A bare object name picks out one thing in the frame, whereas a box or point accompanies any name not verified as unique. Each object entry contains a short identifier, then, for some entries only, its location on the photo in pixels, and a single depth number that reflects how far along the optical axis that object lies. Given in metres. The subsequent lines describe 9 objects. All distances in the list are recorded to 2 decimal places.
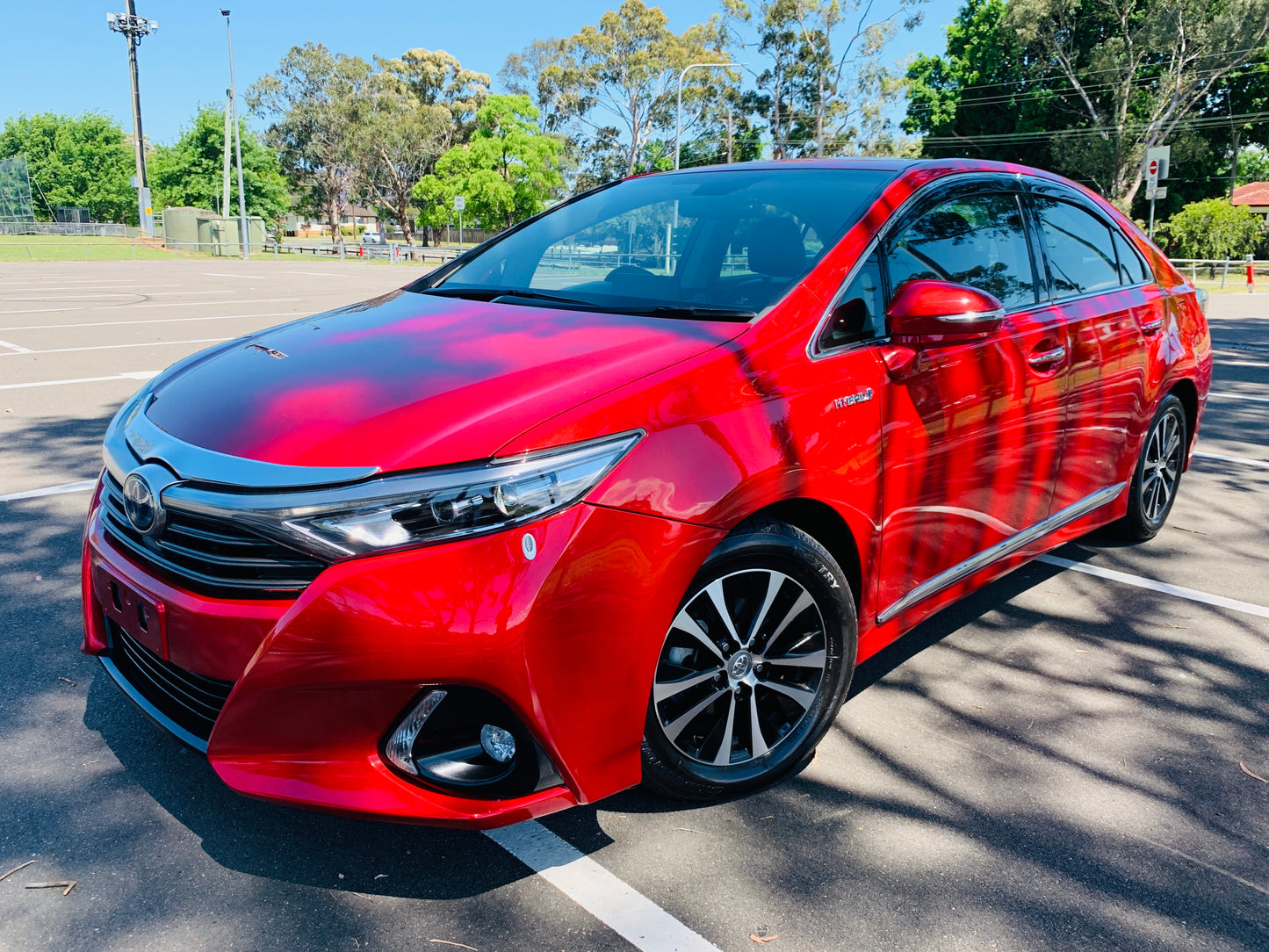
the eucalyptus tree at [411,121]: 59.88
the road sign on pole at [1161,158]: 23.25
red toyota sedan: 2.00
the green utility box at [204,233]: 42.53
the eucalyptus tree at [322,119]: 61.06
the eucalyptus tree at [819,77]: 49.19
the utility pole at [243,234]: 39.66
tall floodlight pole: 43.41
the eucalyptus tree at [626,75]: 51.81
